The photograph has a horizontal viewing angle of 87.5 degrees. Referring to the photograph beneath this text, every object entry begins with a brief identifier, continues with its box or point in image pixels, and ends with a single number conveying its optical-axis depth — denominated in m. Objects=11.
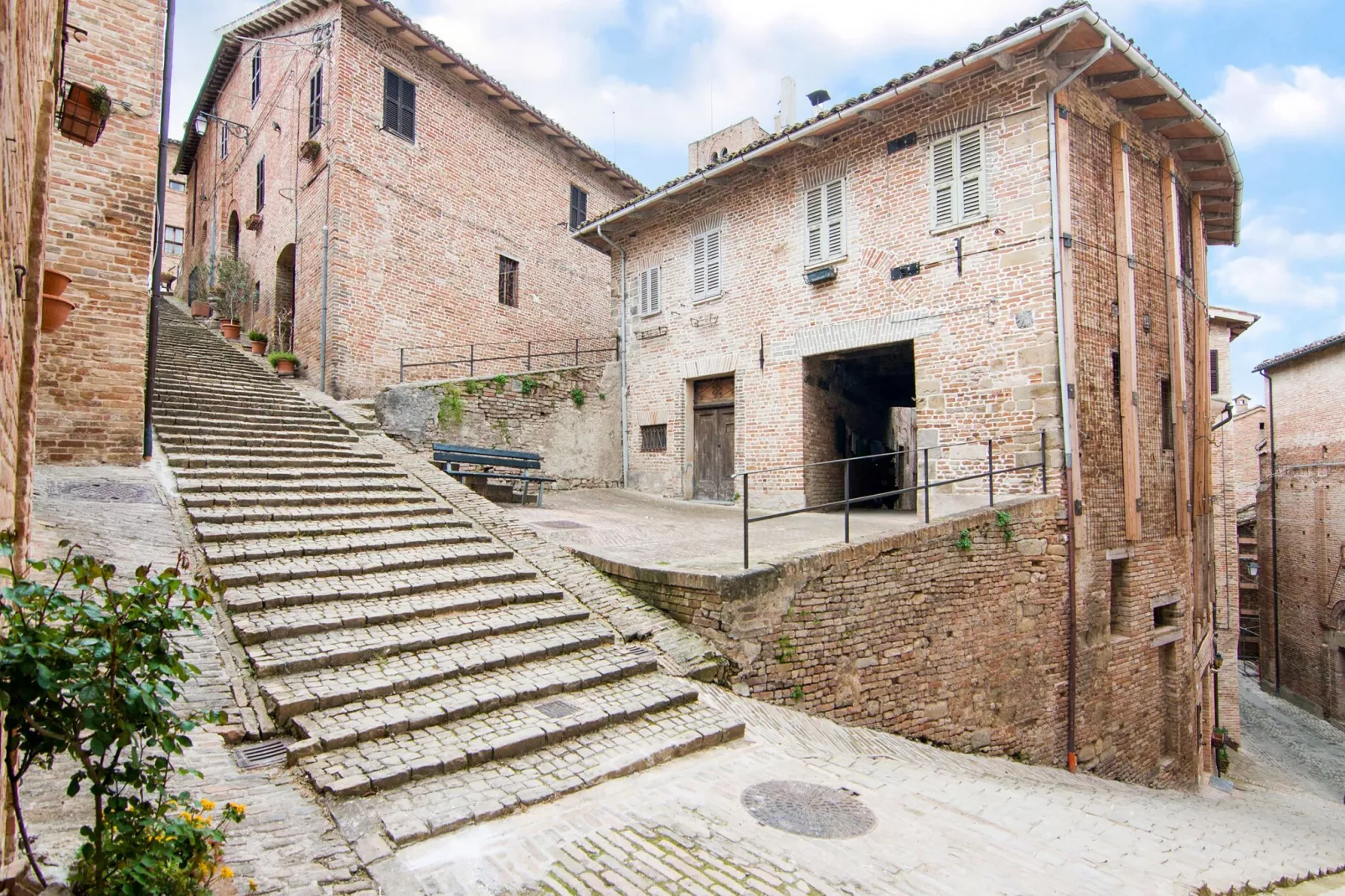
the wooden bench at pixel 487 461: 11.15
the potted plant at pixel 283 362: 14.13
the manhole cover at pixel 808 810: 3.70
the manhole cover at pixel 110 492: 6.79
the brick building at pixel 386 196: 14.00
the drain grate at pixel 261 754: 3.86
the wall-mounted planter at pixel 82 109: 5.77
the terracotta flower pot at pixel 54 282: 4.78
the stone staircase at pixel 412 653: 3.98
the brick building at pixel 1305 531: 18.00
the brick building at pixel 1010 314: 9.23
